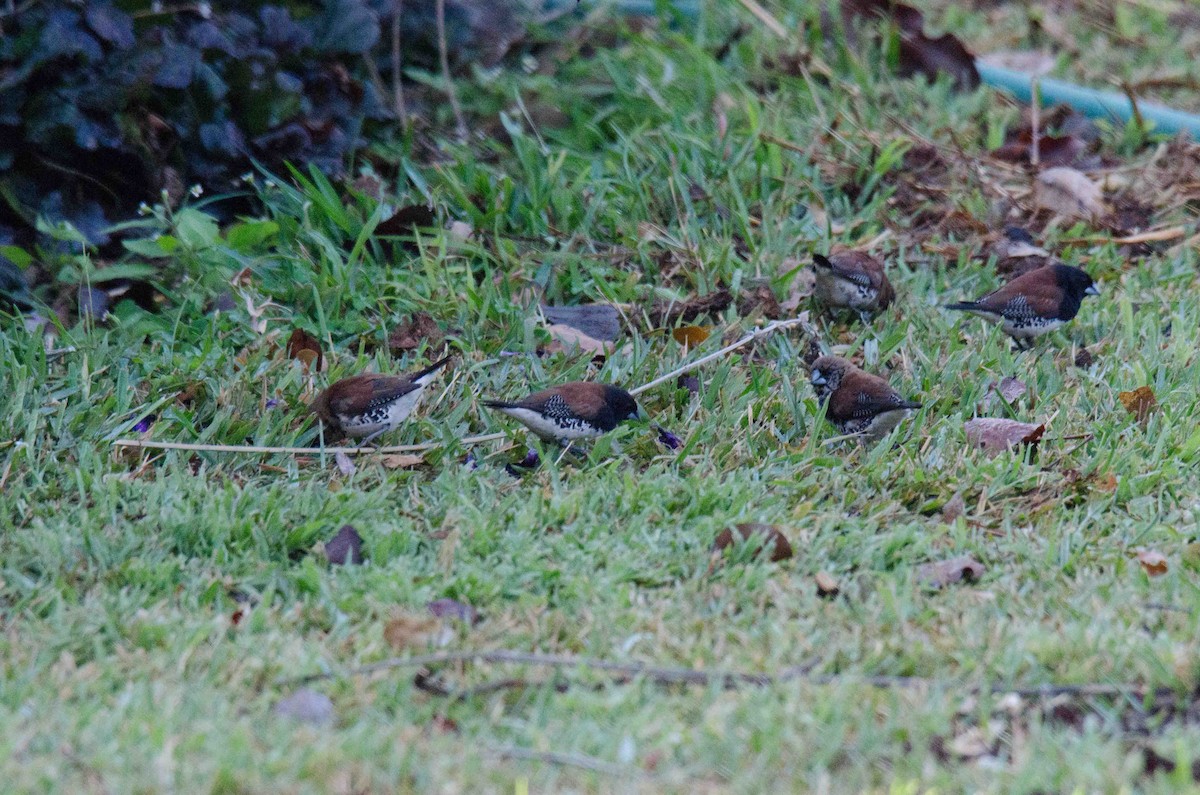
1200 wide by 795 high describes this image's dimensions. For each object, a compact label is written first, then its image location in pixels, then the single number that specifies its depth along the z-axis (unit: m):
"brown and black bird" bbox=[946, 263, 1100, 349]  10.41
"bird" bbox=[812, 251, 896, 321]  10.66
